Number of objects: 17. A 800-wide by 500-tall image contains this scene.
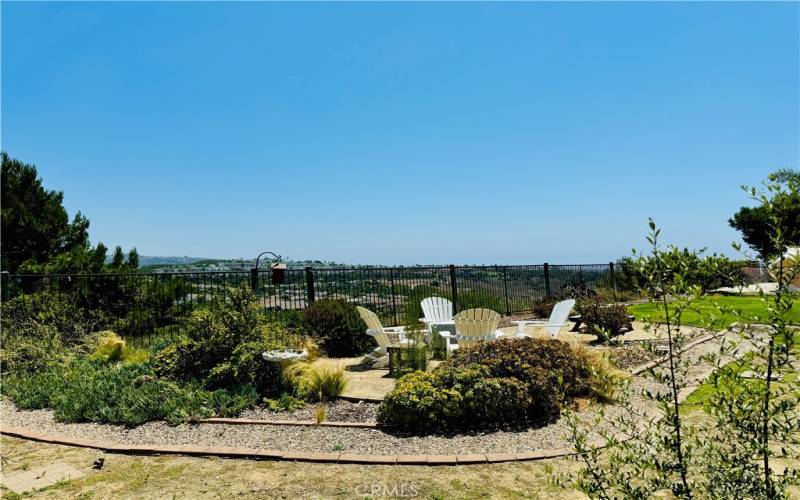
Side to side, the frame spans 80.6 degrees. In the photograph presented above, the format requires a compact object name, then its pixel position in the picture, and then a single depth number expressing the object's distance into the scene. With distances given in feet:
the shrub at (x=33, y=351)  25.12
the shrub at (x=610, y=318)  29.78
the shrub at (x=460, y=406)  15.70
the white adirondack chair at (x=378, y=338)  25.84
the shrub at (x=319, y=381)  19.86
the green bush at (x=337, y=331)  30.60
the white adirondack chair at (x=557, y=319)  29.71
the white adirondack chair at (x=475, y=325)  25.23
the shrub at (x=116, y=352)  26.99
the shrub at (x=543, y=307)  47.44
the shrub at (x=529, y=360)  17.51
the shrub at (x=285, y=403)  18.58
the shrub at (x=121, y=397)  17.61
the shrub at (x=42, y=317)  28.19
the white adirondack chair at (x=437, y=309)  35.65
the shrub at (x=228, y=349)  20.70
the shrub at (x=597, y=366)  17.84
